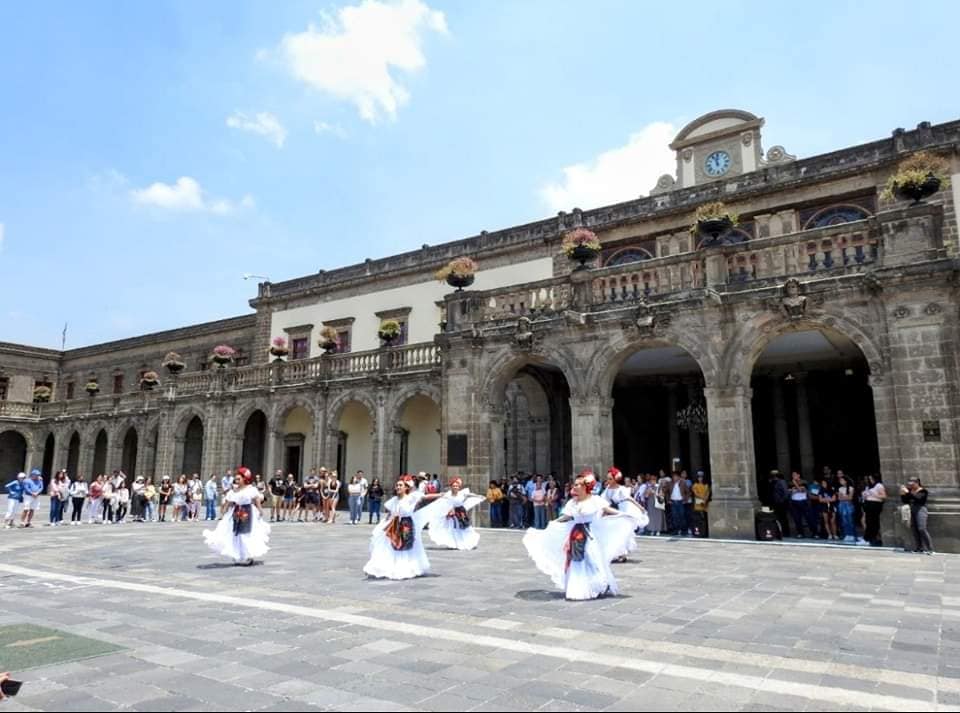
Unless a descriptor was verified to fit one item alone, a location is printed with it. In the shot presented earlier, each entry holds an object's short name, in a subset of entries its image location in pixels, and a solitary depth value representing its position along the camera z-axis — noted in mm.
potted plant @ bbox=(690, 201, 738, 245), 15461
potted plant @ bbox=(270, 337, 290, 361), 29016
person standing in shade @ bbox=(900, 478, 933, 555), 11859
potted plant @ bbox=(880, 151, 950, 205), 13016
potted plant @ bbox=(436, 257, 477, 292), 19281
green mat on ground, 5262
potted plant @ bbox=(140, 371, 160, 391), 35969
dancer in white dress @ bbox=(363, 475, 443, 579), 9469
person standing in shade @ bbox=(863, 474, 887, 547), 12906
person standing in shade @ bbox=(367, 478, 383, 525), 20656
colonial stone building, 13133
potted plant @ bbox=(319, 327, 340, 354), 26625
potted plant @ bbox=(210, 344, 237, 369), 29781
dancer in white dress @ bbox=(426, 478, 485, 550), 13125
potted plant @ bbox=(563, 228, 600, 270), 17447
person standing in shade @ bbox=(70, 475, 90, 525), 20984
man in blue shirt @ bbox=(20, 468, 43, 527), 18938
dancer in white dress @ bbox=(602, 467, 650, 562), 11297
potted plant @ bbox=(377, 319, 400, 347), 25266
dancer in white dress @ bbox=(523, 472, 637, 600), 7910
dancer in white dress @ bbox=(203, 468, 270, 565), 10789
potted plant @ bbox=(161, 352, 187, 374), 32938
